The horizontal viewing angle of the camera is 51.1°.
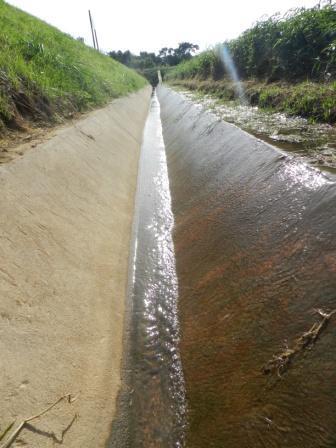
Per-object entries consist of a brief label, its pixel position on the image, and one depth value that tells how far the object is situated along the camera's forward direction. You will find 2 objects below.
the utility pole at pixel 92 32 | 35.83
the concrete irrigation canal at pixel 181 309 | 1.67
